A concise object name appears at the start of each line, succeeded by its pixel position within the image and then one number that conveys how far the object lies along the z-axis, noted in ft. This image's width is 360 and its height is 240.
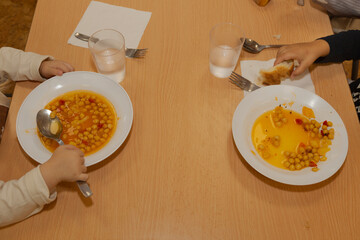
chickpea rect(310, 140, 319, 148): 2.97
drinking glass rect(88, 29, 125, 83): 3.41
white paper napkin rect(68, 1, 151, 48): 3.88
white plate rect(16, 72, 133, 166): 2.90
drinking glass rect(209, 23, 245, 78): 3.48
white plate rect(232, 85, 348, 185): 2.78
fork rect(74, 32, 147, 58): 3.73
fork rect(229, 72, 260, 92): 3.49
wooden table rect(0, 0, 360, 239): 2.69
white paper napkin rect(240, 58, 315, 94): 3.55
